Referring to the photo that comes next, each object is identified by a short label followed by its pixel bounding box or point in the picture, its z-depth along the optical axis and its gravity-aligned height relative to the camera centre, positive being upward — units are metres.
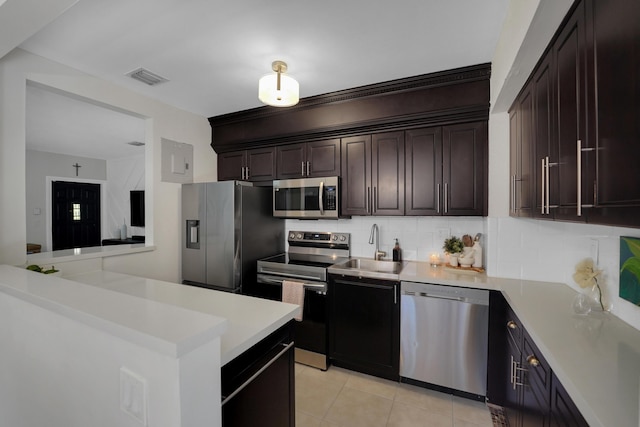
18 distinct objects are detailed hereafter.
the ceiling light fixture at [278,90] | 1.92 +0.87
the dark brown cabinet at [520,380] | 1.03 -0.83
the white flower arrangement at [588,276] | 1.46 -0.35
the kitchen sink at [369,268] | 2.33 -0.52
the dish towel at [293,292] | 2.60 -0.76
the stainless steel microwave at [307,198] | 2.76 +0.16
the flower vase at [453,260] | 2.47 -0.43
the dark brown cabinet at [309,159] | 2.81 +0.57
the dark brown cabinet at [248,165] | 3.12 +0.57
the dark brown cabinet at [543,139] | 1.26 +0.37
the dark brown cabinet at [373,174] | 2.56 +0.37
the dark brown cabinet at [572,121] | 0.97 +0.35
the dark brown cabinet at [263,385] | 1.00 -0.71
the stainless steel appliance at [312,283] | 2.57 -0.69
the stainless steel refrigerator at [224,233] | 2.75 -0.21
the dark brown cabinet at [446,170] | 2.28 +0.37
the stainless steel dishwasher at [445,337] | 2.04 -0.97
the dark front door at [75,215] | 5.52 -0.02
